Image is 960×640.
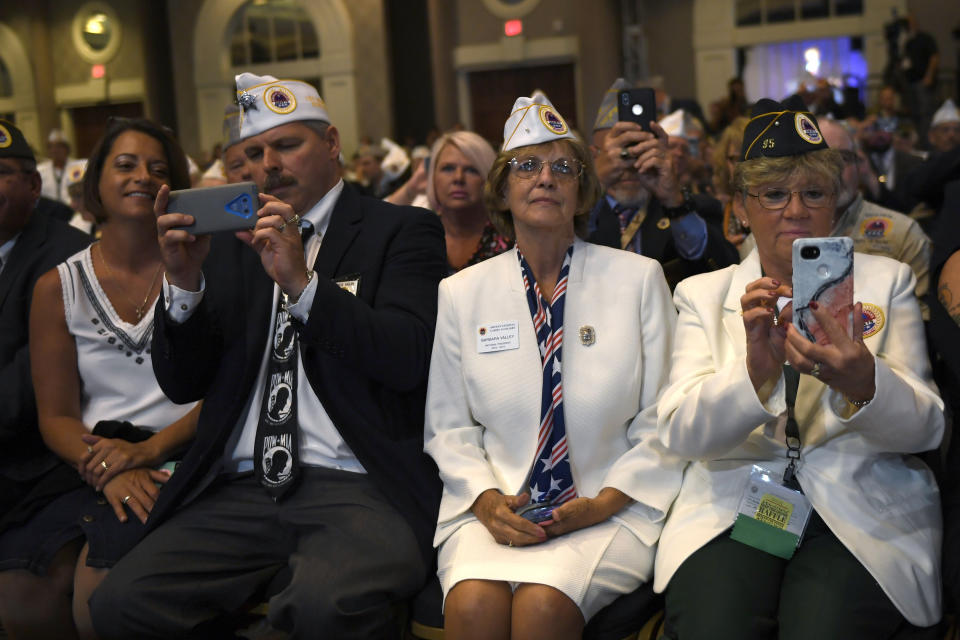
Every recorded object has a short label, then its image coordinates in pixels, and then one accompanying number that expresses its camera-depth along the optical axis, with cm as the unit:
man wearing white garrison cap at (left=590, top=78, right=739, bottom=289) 313
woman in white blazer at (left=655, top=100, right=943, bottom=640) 204
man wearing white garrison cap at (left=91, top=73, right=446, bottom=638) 248
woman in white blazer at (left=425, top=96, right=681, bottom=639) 228
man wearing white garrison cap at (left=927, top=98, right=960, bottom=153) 848
